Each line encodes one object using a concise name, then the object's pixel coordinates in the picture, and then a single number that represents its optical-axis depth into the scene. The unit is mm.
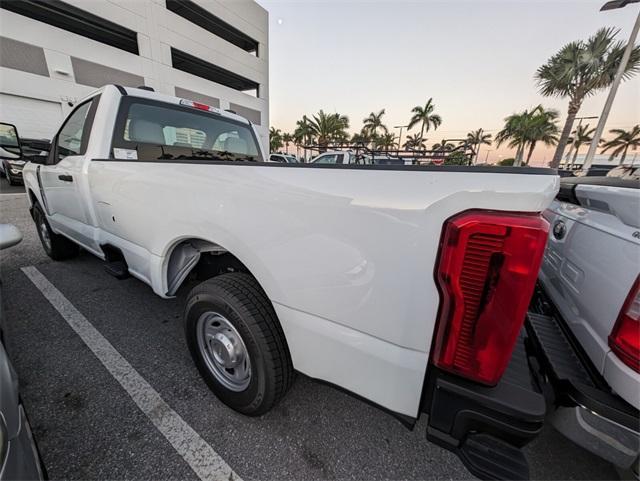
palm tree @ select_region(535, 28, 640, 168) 14922
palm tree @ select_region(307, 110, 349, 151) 39653
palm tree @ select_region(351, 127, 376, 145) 43759
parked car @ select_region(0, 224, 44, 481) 857
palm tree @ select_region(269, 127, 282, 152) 55094
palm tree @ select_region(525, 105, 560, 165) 34719
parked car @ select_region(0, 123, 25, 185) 3204
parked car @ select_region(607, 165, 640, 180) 3541
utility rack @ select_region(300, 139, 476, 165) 6098
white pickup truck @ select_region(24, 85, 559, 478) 864
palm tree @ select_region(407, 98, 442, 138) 37312
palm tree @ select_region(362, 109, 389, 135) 44438
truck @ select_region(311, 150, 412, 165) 9098
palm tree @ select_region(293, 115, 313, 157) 41875
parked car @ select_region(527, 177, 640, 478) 1013
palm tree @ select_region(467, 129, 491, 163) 50631
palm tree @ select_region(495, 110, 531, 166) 36400
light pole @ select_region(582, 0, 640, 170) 10578
